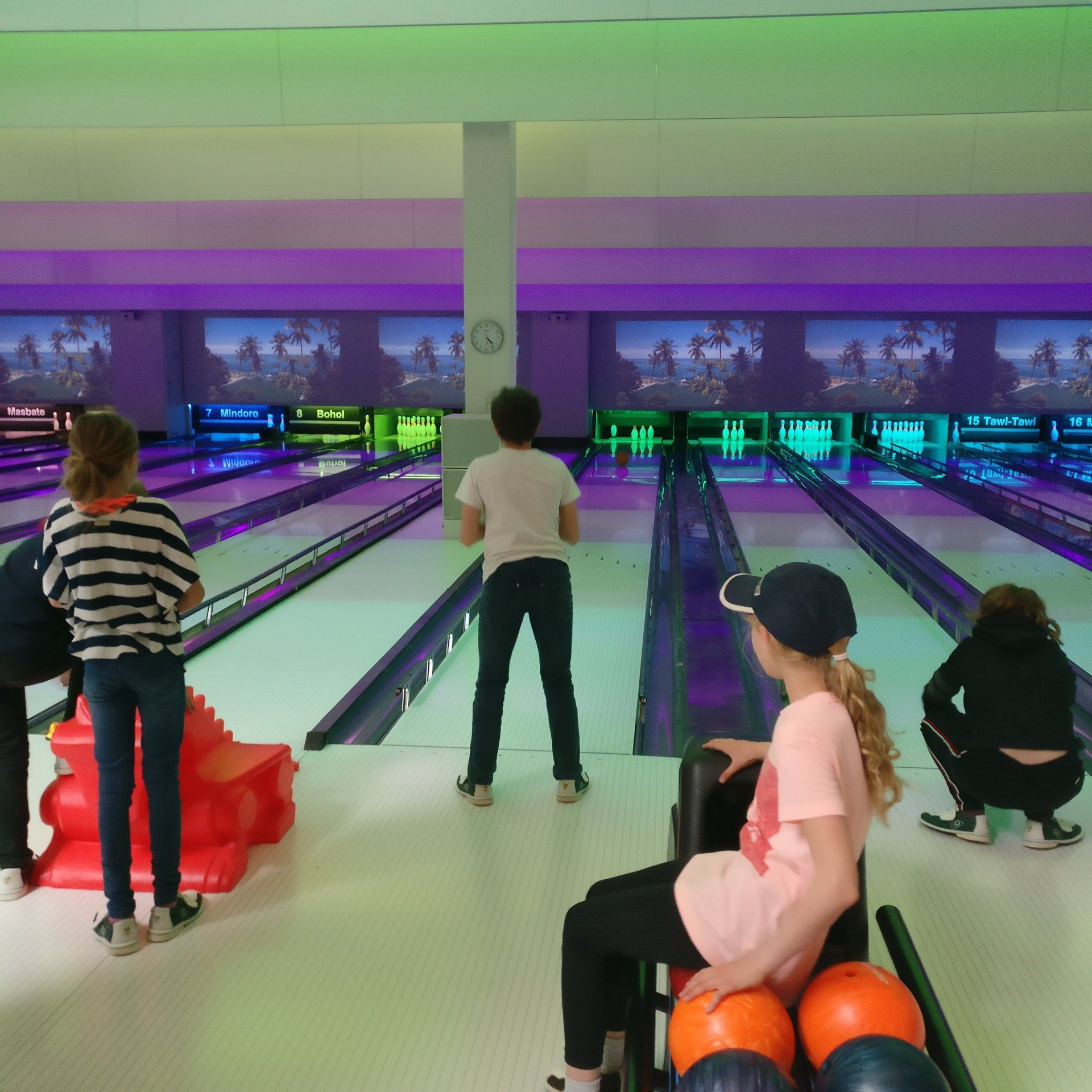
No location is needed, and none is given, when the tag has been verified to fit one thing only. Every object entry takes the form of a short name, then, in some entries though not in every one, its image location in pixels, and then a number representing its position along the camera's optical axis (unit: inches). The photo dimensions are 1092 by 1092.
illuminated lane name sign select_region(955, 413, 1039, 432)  568.1
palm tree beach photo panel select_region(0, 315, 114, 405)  578.2
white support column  263.1
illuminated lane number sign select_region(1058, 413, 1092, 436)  555.5
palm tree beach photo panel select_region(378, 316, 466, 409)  574.2
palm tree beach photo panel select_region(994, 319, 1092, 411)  542.3
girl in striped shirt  77.4
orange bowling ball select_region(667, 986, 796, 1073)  50.7
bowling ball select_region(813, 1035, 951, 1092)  46.8
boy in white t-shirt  105.5
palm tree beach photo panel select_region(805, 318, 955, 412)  555.5
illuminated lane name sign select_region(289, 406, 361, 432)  598.5
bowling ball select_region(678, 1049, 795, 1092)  47.8
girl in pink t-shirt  52.3
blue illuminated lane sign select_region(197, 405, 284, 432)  589.0
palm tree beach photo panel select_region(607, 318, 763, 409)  565.3
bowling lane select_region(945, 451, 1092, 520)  363.6
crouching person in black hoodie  97.1
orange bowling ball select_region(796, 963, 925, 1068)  51.6
